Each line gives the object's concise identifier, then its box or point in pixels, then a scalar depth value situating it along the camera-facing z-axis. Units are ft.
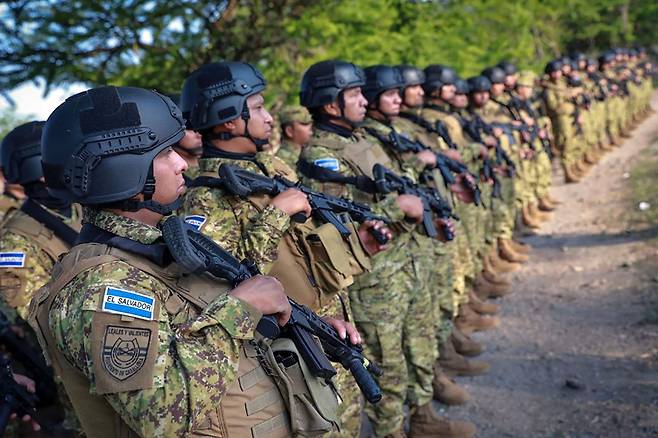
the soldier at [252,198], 9.28
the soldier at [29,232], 10.78
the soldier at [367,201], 12.91
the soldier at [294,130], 18.12
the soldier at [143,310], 5.49
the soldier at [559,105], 38.93
